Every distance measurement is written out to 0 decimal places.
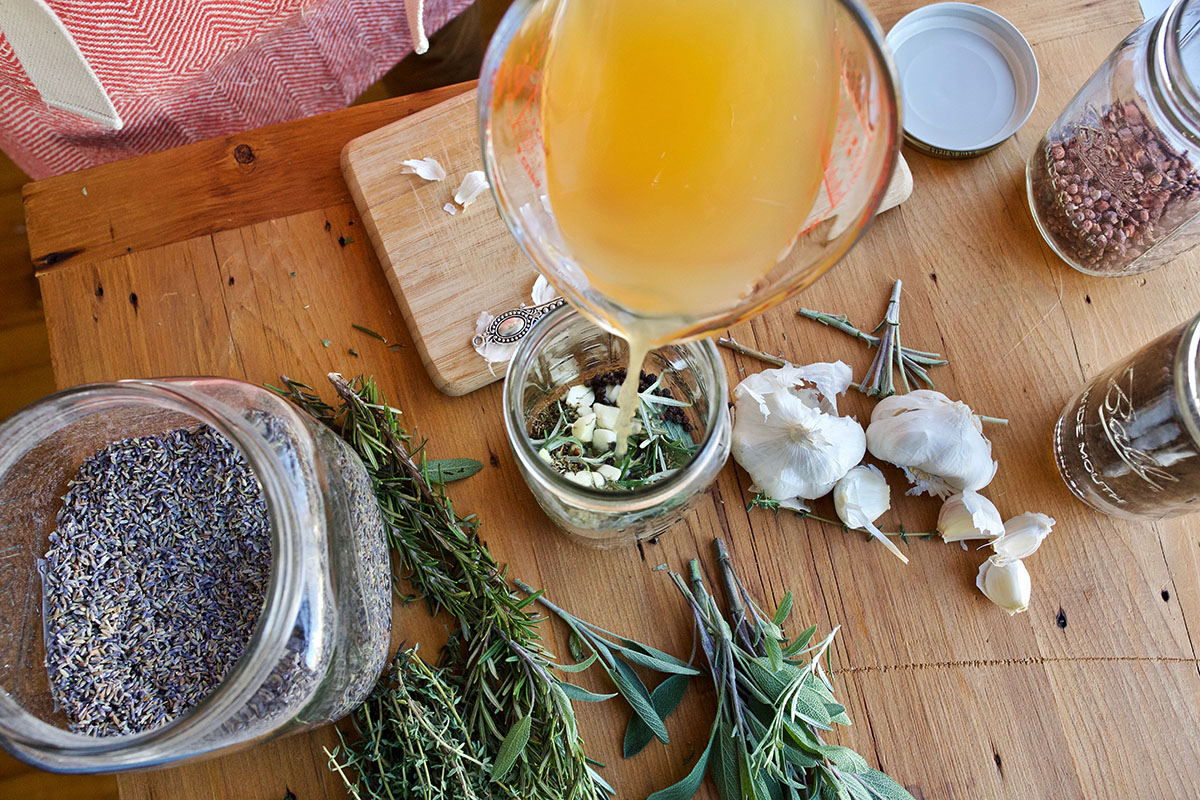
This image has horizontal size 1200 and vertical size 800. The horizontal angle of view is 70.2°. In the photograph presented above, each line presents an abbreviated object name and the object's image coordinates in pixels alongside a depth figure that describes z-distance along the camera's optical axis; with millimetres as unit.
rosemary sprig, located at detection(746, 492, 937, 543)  980
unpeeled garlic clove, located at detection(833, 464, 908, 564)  965
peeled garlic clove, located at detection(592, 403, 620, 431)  935
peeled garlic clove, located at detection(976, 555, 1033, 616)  949
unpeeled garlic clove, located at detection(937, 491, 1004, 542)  948
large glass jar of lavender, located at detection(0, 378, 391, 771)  738
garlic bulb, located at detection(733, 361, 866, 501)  924
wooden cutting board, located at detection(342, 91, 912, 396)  992
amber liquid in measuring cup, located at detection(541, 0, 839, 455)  663
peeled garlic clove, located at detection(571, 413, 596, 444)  926
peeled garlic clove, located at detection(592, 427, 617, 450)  930
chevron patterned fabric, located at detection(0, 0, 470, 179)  984
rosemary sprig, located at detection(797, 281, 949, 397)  1011
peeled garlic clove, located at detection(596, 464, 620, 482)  917
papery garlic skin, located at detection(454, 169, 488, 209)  1001
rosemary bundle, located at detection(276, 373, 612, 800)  843
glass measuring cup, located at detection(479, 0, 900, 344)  621
